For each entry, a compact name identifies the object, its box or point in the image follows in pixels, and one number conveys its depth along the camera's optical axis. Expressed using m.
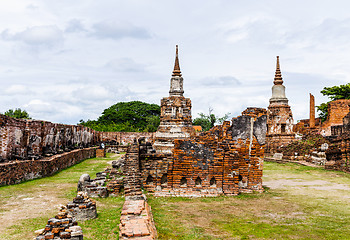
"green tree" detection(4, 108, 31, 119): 36.94
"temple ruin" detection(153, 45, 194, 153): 15.22
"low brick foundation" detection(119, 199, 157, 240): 4.64
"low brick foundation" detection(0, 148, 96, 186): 9.43
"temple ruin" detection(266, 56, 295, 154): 24.59
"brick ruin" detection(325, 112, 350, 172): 14.05
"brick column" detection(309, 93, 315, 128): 34.19
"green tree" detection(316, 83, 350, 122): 36.28
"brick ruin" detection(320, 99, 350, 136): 28.92
